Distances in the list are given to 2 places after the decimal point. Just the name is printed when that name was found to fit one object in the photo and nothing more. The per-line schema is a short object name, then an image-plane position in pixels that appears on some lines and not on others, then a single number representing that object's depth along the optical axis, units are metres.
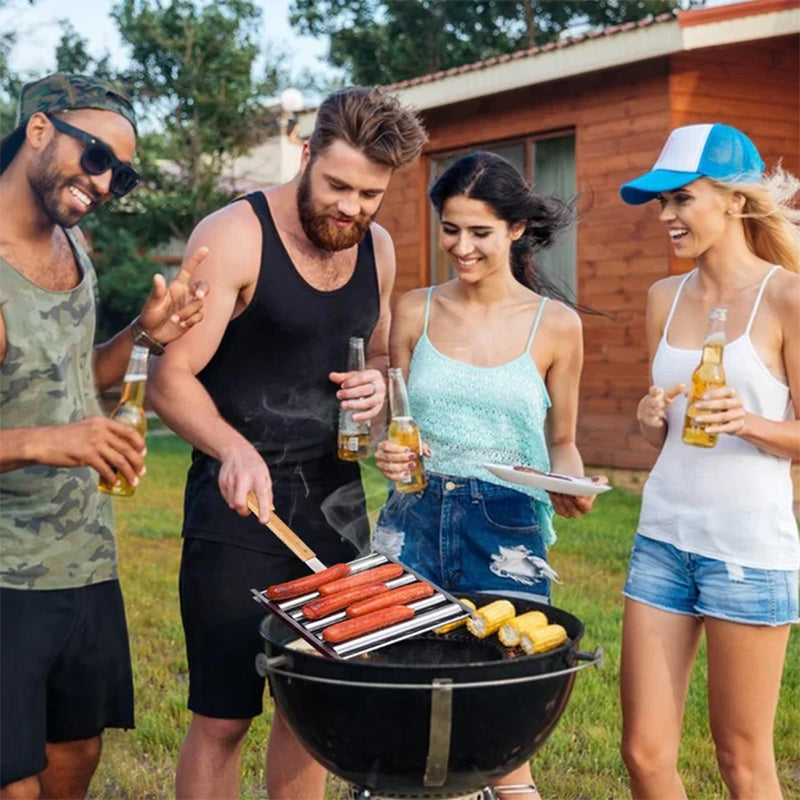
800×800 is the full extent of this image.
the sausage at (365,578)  3.26
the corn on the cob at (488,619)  3.21
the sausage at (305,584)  3.30
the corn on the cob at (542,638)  3.07
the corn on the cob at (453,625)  3.14
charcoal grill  2.79
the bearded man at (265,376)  3.47
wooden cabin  10.62
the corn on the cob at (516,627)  3.15
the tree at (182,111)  22.53
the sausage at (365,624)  3.03
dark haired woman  3.67
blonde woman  3.33
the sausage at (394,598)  3.13
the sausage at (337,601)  3.17
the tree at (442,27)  27.39
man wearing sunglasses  2.95
